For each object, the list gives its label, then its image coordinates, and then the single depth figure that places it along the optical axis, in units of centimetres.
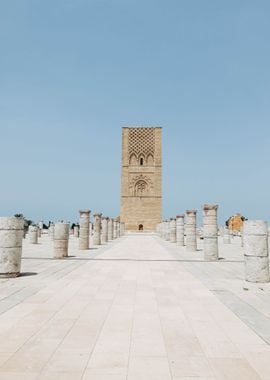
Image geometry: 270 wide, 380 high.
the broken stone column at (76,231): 3341
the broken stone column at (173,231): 2272
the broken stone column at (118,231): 3328
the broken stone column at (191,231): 1591
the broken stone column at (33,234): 2012
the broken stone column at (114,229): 2987
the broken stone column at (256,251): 712
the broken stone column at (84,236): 1604
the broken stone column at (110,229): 2665
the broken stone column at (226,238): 2312
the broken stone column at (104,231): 2280
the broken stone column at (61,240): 1177
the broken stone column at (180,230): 1978
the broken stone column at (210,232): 1155
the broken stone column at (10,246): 740
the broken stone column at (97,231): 1969
